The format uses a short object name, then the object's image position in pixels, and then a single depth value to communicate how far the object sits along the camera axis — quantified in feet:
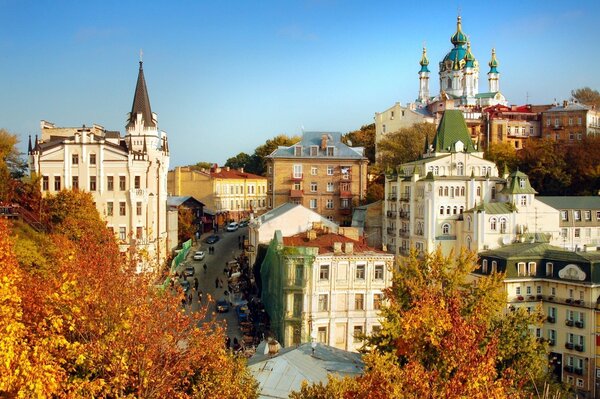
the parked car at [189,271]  207.27
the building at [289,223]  188.34
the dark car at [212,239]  278.26
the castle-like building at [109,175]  184.14
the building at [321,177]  246.88
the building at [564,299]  149.28
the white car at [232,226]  324.39
